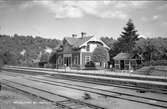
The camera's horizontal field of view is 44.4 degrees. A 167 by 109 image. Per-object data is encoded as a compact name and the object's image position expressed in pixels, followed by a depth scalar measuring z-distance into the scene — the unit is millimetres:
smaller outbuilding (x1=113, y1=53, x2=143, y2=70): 37406
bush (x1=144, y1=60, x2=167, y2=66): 30031
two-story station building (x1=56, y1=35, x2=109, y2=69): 47812
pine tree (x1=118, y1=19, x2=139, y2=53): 58844
